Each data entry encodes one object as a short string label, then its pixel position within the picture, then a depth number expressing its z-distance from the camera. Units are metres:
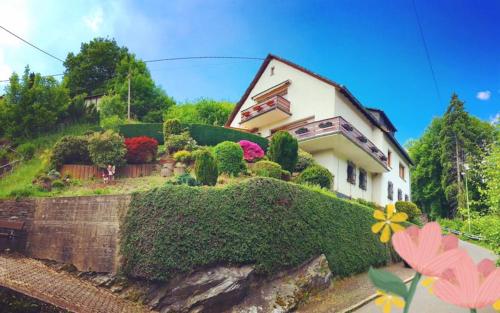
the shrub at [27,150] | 23.50
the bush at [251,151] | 21.14
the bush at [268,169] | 17.72
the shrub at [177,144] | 21.36
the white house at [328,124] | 23.53
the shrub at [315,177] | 19.11
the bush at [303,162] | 21.47
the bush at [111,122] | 24.80
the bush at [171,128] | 22.55
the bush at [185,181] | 14.85
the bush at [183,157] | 19.86
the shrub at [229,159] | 18.23
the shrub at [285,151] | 20.02
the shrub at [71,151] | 19.25
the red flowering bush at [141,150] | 19.92
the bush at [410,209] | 22.45
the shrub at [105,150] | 18.91
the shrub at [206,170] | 14.74
